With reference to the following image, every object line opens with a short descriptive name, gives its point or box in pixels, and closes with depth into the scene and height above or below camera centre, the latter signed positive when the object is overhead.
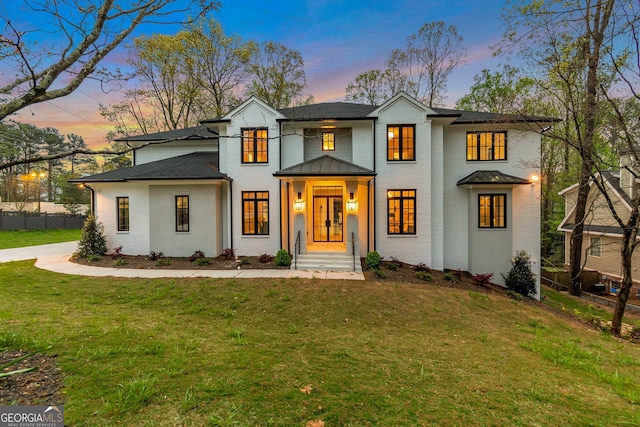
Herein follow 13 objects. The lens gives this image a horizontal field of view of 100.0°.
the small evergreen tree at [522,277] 10.52 -2.58
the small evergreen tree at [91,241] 11.81 -1.22
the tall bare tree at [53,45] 3.21 +2.19
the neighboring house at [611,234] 14.34 -1.28
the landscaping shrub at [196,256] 10.97 -1.77
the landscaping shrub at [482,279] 10.10 -2.52
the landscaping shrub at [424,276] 9.67 -2.30
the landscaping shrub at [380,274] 9.32 -2.14
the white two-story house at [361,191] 11.15 +0.95
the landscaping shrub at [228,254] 11.26 -1.75
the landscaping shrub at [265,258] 10.74 -1.83
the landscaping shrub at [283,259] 10.33 -1.77
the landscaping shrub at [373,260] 10.10 -1.80
